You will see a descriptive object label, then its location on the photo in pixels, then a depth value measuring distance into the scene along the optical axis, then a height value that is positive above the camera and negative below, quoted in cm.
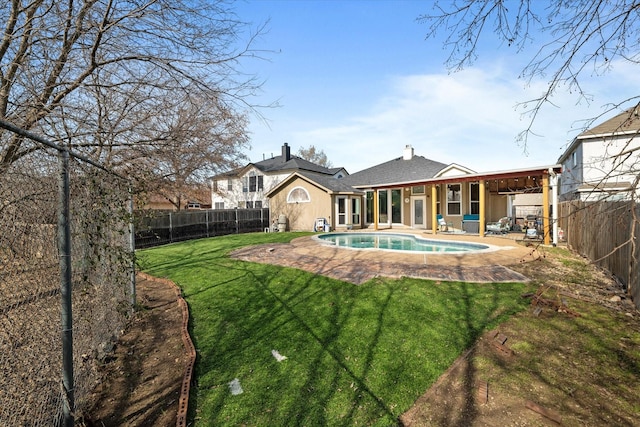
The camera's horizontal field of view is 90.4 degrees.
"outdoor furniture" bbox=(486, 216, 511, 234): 1644 -108
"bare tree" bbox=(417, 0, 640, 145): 302 +178
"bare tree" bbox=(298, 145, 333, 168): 5719 +1004
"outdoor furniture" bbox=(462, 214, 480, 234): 1664 -82
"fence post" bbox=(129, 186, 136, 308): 541 -59
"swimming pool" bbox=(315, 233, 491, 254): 1308 -157
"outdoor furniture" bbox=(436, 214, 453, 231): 1769 -94
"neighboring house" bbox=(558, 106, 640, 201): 1725 +326
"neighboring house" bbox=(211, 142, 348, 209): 3082 +315
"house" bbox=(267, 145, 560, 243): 1856 +67
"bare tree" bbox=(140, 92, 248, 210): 559 +168
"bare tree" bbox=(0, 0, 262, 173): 427 +237
